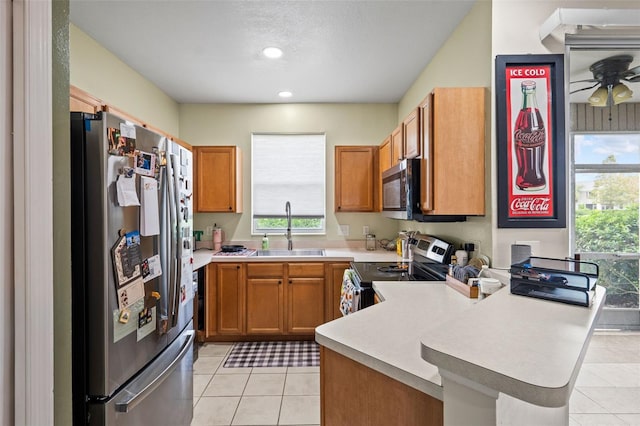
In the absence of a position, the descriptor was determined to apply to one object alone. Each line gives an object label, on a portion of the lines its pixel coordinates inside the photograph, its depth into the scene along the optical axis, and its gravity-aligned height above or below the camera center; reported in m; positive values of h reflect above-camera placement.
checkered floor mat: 2.76 -1.34
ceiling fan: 2.11 +0.99
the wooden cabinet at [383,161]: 3.13 +0.56
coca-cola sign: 1.74 +0.41
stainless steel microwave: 2.09 +0.17
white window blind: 3.83 +0.47
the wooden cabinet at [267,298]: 3.13 -0.86
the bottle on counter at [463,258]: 2.06 -0.31
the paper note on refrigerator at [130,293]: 1.28 -0.34
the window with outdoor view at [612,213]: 2.96 -0.01
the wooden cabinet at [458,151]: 1.85 +0.37
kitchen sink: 3.52 -0.46
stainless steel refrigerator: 1.21 -0.26
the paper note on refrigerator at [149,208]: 1.42 +0.03
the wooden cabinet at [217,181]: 3.52 +0.37
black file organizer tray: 1.08 -0.26
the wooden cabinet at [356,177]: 3.67 +0.43
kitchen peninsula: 0.63 -0.43
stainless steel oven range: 2.07 -0.45
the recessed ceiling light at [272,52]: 2.53 +1.34
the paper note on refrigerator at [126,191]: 1.27 +0.10
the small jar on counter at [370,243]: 3.69 -0.36
